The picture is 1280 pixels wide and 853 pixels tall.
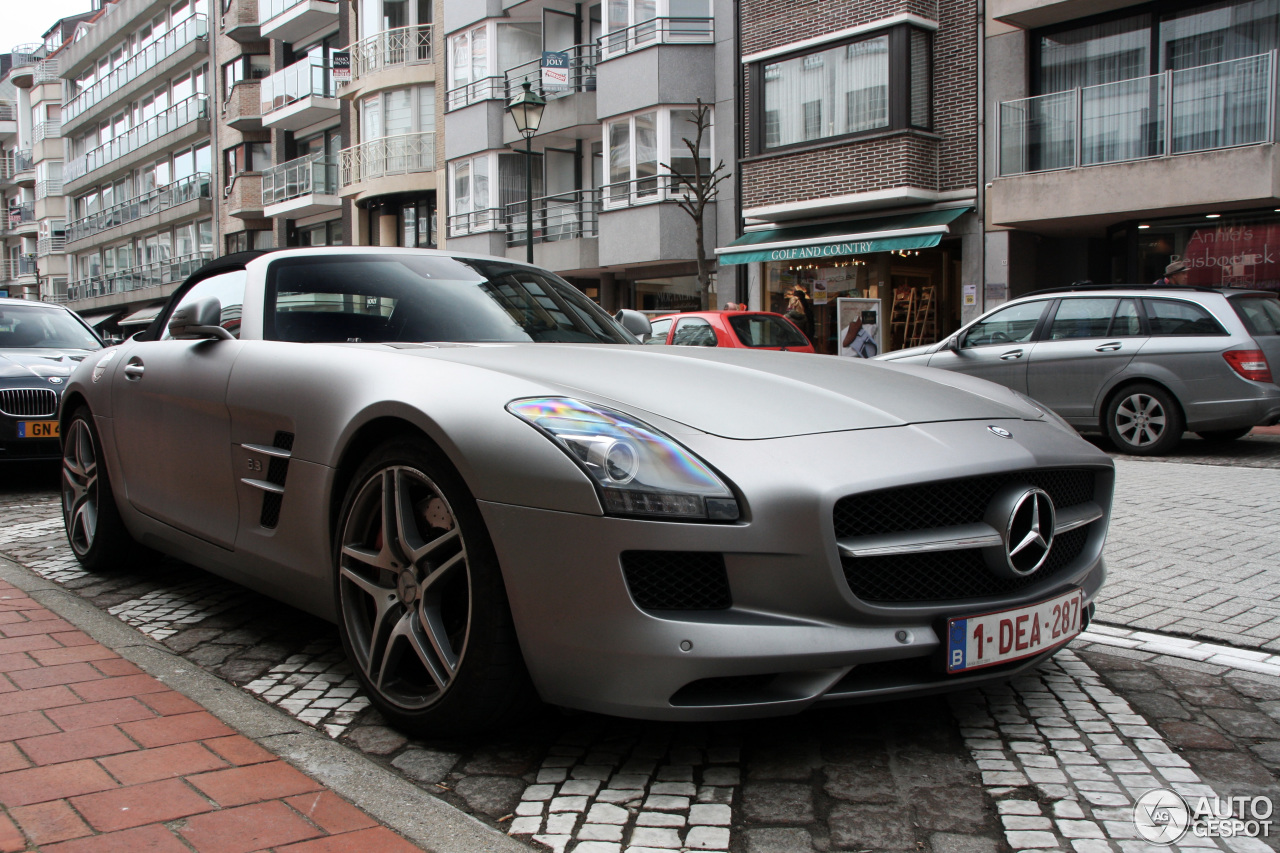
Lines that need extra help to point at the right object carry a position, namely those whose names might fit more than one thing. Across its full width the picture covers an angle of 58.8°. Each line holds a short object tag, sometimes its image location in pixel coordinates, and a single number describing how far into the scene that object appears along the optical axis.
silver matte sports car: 2.46
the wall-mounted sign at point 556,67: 24.36
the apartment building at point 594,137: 23.08
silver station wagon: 9.98
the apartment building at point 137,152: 46.06
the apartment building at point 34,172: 64.81
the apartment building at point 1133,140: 15.16
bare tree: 20.82
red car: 12.99
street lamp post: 16.80
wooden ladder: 19.45
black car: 8.06
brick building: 18.70
